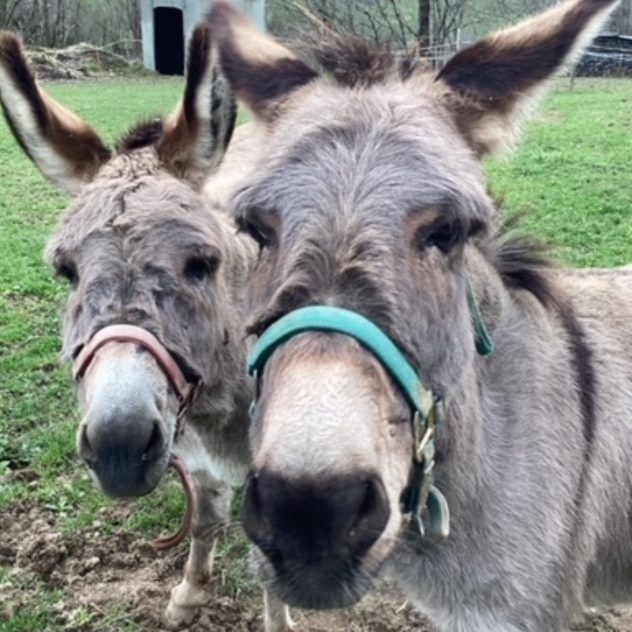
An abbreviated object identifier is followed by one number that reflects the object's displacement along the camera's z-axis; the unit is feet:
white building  94.66
